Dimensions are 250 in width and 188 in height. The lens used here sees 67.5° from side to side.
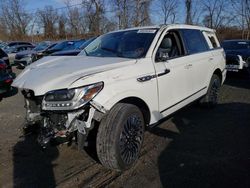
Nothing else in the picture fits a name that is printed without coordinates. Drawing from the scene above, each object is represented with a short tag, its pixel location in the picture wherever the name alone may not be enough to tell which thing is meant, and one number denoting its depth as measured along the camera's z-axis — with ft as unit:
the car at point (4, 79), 15.70
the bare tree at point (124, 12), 67.22
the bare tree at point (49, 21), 126.93
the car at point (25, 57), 33.07
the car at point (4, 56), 21.80
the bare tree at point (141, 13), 65.97
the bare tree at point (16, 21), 135.00
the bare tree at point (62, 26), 117.74
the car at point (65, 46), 30.82
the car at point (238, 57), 21.59
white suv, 6.77
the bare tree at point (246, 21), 59.09
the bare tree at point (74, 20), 98.96
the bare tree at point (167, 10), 70.67
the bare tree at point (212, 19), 66.05
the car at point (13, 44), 61.18
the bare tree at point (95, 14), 76.62
